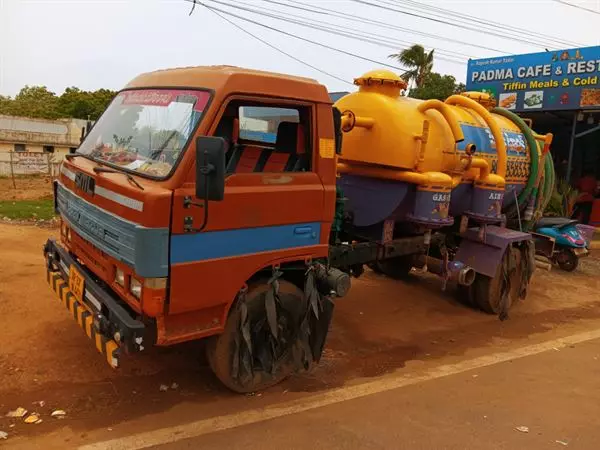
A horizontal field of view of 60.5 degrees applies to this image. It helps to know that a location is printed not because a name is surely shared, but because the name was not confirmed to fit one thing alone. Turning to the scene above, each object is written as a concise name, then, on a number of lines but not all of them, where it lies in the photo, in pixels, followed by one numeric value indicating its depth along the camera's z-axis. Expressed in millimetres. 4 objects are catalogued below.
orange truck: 3322
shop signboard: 13438
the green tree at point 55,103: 49812
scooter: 9805
